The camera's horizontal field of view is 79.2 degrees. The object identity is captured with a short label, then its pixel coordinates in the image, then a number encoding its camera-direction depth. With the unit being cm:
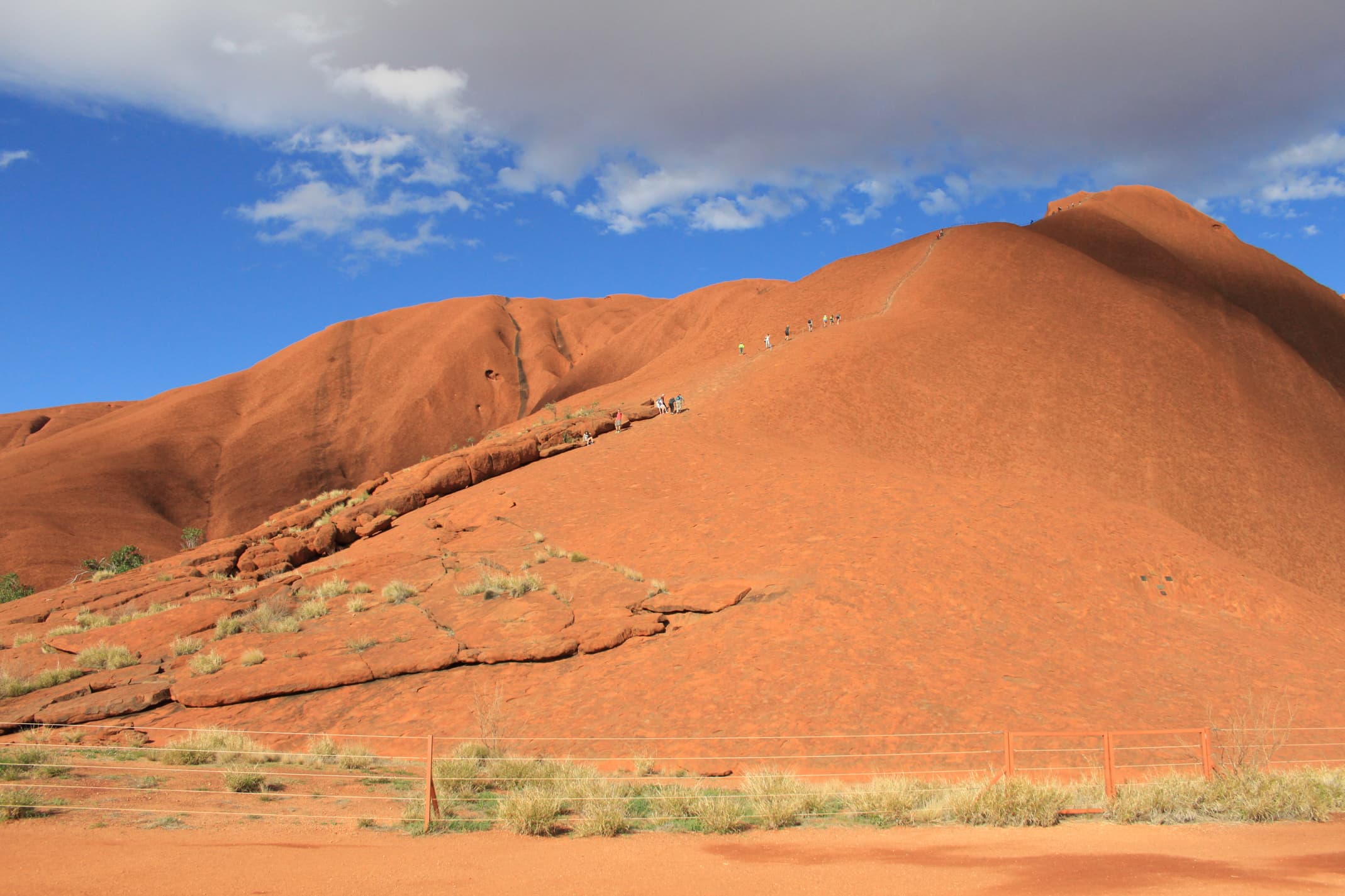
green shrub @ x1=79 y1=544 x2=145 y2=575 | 4066
